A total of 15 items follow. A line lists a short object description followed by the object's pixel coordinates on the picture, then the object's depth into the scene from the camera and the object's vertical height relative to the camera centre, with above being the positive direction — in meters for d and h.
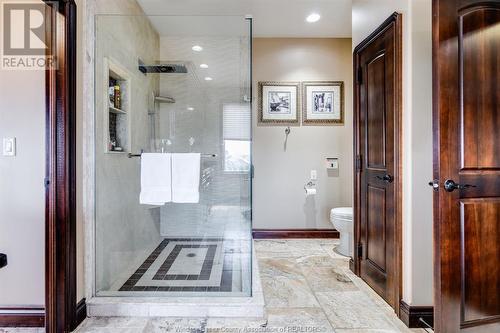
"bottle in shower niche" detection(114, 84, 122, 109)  2.28 +0.56
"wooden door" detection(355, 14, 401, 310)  1.91 +0.05
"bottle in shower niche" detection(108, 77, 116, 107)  2.21 +0.60
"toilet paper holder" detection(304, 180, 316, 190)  3.69 -0.24
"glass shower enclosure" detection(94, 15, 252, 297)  2.09 +0.08
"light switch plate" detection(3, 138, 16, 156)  1.75 +0.13
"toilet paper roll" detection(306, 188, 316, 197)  3.54 -0.32
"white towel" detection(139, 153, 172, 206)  2.11 -0.09
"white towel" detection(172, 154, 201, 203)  2.12 -0.08
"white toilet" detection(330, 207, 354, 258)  2.92 -0.64
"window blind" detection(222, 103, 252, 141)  2.19 +0.36
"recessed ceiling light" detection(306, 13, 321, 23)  3.14 +1.66
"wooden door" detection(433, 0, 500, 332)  1.42 +0.00
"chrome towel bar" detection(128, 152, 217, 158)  2.20 +0.09
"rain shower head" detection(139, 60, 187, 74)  2.34 +0.82
